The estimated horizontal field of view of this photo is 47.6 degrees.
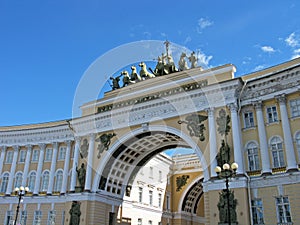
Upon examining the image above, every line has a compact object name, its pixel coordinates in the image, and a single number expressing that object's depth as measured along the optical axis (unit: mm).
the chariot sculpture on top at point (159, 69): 30253
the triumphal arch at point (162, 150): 22469
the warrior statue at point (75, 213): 28906
